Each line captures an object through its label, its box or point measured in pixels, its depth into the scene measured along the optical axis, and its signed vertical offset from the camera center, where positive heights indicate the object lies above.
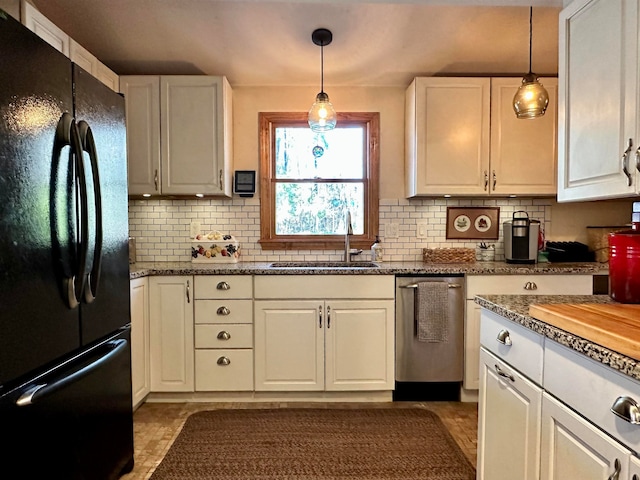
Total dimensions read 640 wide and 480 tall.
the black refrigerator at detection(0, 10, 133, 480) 1.07 -0.12
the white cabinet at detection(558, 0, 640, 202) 1.11 +0.43
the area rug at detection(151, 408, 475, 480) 1.79 -1.16
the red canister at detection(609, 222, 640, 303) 1.10 -0.10
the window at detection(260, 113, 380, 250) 3.07 +0.37
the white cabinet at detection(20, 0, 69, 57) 1.71 +0.99
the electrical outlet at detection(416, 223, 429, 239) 3.08 +0.01
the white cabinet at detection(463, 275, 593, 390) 2.46 -0.38
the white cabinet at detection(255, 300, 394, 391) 2.49 -0.76
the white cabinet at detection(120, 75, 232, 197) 2.71 +0.71
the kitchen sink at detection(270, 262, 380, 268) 2.88 -0.27
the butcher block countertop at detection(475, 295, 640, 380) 0.77 -0.24
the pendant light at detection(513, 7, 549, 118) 1.94 +0.69
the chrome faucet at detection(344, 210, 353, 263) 2.90 -0.08
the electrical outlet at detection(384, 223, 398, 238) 3.08 -0.02
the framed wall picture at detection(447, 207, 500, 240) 3.05 +0.06
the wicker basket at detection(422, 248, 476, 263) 2.93 -0.20
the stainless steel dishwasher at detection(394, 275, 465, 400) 2.50 -0.76
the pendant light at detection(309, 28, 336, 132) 2.31 +0.74
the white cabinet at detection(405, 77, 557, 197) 2.72 +0.66
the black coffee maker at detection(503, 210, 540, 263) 2.75 -0.07
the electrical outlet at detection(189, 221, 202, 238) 3.04 +0.01
